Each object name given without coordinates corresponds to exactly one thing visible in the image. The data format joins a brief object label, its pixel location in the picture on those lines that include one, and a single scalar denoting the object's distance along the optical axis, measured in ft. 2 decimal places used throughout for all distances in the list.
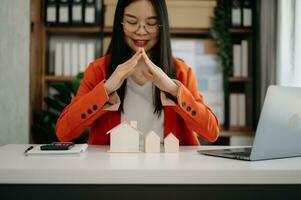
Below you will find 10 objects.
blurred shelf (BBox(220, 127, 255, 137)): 10.92
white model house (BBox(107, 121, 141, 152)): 4.16
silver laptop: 3.32
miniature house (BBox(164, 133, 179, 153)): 4.21
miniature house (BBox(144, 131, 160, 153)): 4.17
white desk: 2.88
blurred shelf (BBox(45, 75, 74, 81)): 11.16
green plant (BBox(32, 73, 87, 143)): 10.00
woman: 4.61
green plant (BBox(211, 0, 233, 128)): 11.05
